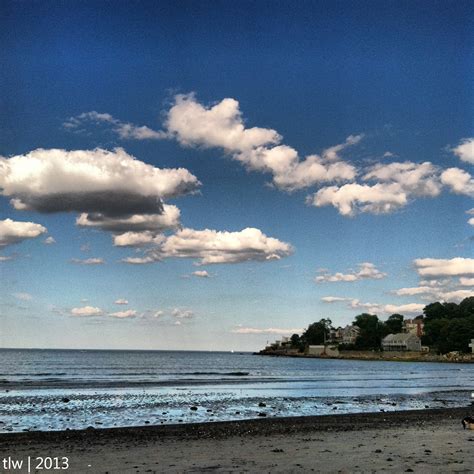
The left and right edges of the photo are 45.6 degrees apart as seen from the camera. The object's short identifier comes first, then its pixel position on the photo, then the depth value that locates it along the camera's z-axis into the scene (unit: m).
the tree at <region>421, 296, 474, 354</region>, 198.12
